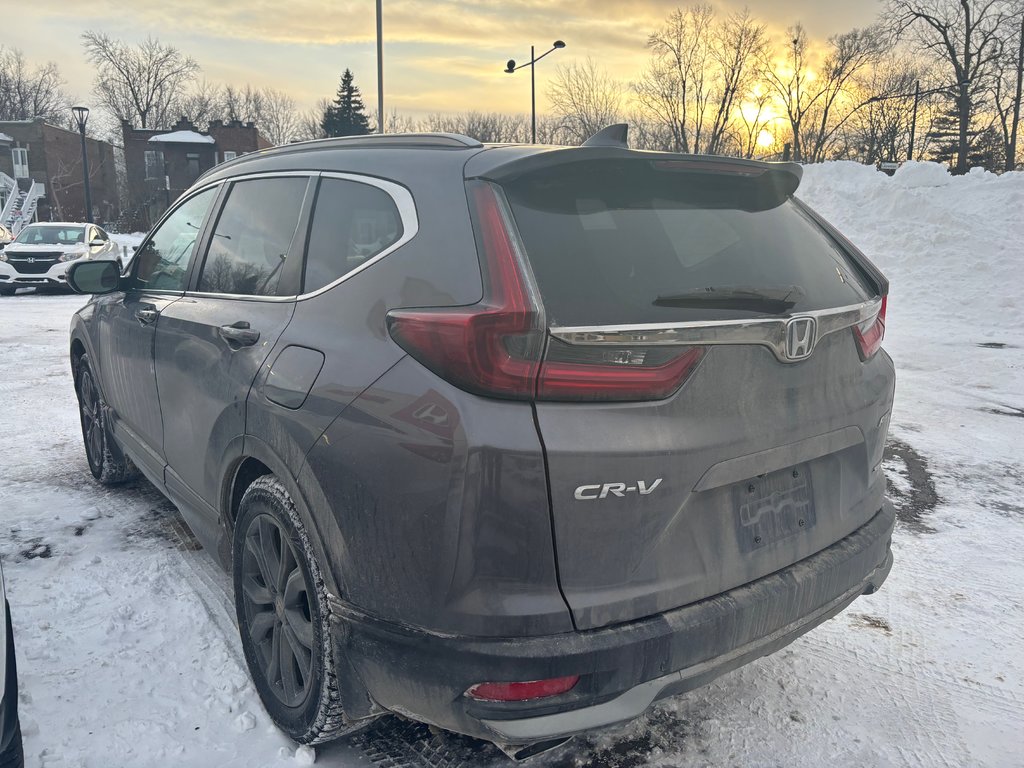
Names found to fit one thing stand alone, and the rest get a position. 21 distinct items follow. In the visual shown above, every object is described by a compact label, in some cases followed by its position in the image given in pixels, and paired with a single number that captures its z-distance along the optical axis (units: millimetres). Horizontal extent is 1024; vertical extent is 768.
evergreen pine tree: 61719
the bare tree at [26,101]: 74250
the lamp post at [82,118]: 34000
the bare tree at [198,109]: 75562
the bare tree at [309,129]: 71412
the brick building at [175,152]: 58875
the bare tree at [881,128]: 50062
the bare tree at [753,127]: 48656
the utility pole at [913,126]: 45962
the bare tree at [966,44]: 34781
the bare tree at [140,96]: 73250
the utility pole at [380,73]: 17828
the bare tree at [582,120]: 41219
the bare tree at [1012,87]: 34647
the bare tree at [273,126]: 85875
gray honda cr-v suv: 1802
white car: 16828
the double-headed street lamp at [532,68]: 26108
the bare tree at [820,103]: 47594
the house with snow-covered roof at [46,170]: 58656
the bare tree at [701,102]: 45188
